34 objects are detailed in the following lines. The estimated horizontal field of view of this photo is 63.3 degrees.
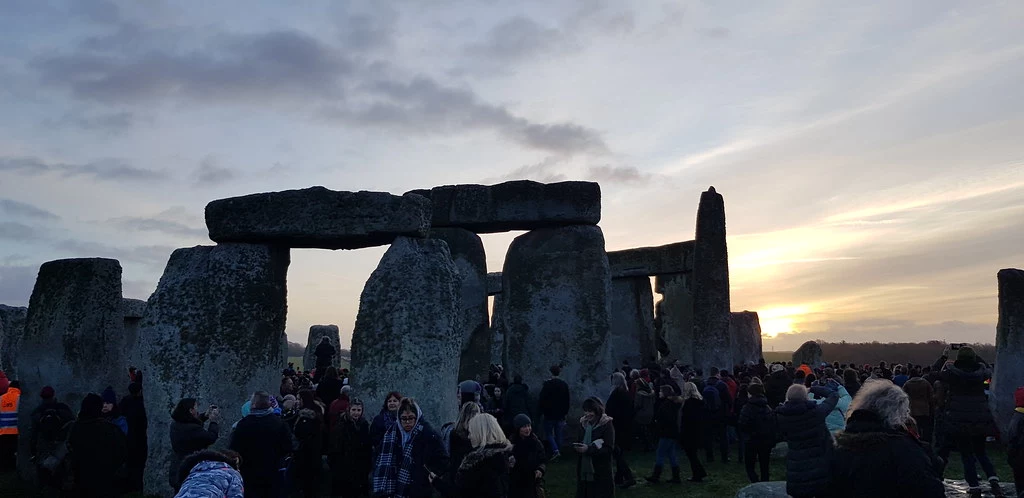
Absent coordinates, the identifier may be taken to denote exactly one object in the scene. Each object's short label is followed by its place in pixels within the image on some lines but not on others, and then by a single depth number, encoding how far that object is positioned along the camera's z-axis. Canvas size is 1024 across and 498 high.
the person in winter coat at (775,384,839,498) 5.04
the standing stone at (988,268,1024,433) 12.41
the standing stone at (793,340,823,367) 24.28
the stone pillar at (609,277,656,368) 20.70
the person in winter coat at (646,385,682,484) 9.76
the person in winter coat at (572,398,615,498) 7.58
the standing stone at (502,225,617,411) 13.29
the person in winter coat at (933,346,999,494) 8.30
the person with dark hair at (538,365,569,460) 11.18
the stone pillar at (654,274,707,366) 24.31
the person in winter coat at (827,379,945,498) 3.90
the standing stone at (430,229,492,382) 15.31
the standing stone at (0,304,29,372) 18.36
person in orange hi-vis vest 11.61
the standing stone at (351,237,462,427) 8.99
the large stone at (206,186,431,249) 9.75
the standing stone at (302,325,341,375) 27.54
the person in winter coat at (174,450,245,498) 4.28
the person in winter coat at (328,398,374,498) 8.02
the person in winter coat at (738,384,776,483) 9.05
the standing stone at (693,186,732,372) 17.59
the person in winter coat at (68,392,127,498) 7.15
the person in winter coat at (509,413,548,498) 5.98
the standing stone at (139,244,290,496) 9.46
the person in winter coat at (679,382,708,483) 9.98
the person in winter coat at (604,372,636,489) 10.30
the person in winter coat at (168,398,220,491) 6.00
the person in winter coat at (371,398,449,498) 5.97
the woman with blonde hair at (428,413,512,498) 5.36
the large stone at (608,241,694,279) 20.59
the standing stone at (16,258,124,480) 11.32
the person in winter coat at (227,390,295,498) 6.49
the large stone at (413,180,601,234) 13.60
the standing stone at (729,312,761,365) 25.09
